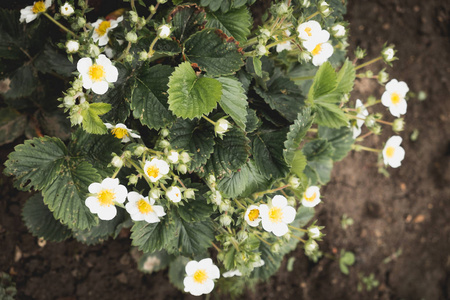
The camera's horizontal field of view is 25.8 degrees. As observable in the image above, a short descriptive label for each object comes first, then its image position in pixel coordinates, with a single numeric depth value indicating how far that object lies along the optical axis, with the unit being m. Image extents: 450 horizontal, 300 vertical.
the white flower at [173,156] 0.70
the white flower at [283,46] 0.77
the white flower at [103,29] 0.75
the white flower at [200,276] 0.75
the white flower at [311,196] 0.75
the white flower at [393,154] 0.81
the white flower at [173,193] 0.71
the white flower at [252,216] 0.74
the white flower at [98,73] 0.70
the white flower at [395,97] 0.80
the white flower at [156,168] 0.70
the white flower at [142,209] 0.73
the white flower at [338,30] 0.75
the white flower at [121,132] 0.72
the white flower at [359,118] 0.80
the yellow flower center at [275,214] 0.73
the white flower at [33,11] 0.75
